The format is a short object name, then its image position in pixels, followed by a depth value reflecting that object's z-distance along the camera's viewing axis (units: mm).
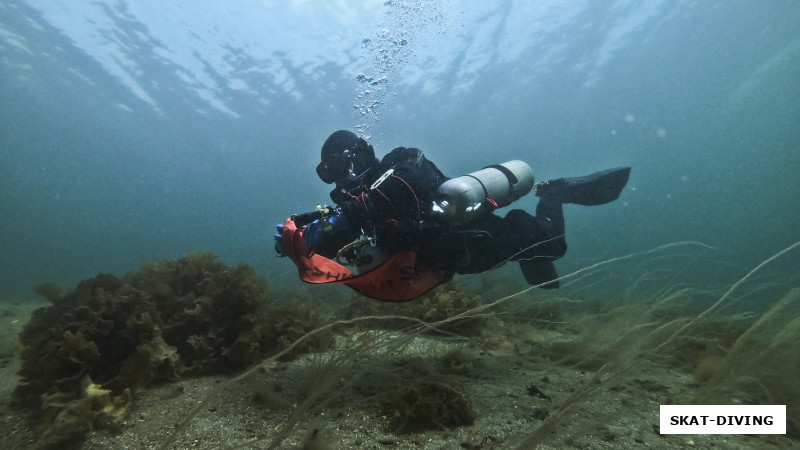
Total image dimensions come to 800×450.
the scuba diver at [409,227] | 2982
